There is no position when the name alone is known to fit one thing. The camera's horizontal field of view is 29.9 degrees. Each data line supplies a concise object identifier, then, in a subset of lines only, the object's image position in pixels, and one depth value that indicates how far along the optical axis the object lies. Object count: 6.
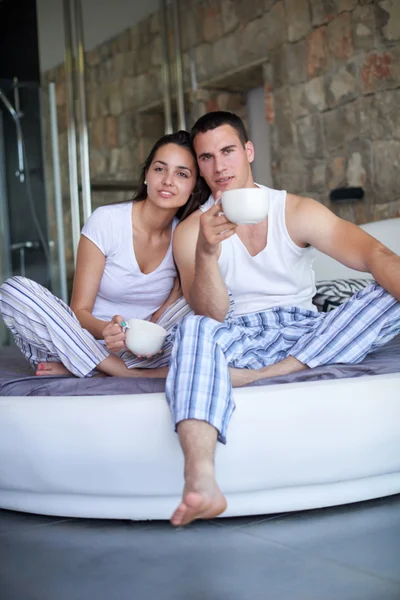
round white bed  1.72
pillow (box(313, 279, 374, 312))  2.83
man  1.68
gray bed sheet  1.92
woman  2.27
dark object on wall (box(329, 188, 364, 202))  4.21
